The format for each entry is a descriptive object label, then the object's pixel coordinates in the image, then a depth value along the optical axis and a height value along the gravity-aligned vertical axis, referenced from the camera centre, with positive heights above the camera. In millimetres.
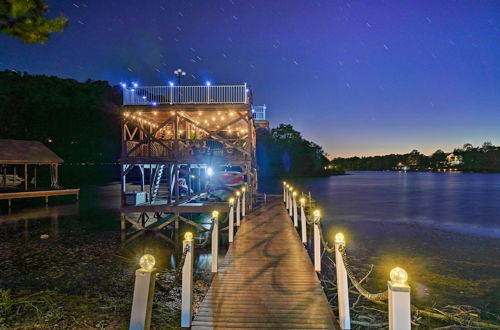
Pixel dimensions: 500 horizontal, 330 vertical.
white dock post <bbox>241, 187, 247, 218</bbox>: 14700 -1983
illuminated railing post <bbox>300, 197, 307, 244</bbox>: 10641 -2040
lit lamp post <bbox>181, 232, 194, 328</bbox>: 5055 -1996
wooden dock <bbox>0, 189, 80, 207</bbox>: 24180 -2250
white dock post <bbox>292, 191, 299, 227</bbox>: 13445 -2039
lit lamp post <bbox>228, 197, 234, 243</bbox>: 10231 -1788
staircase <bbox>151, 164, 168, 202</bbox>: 18500 -1065
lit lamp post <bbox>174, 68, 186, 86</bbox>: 20688 +6249
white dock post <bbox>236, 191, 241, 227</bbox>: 12680 -1838
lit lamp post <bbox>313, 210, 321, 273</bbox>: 7362 -1960
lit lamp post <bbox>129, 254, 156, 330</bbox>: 4215 -1743
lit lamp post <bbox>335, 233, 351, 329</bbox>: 5023 -2043
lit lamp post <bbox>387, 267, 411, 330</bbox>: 3549 -1553
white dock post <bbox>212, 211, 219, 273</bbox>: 7277 -1923
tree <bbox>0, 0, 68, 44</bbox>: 5910 +2819
